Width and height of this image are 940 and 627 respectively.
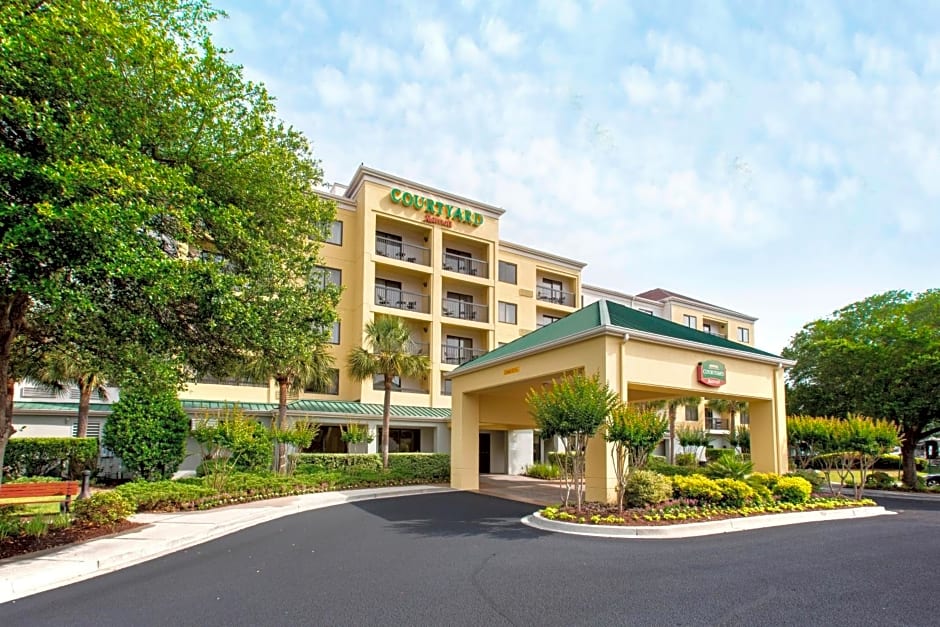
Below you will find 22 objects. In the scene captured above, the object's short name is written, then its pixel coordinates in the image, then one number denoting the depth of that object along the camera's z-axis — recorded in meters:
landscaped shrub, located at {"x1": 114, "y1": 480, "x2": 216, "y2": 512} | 15.12
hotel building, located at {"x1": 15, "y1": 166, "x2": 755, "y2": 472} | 29.55
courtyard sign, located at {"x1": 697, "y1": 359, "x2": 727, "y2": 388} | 16.73
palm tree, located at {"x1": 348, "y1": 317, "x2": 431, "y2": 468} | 25.48
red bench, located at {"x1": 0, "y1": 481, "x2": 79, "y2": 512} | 12.68
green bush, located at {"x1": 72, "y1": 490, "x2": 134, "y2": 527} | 11.94
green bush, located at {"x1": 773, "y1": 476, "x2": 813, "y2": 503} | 15.32
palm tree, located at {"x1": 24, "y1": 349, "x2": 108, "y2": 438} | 20.94
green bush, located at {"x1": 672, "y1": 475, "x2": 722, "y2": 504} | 14.05
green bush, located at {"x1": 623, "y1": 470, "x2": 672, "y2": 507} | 13.72
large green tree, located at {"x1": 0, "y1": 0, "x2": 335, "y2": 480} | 8.09
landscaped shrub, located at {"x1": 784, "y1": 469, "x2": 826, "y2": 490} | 19.34
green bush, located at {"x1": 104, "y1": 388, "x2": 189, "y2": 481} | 20.23
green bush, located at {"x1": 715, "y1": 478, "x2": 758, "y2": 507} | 14.16
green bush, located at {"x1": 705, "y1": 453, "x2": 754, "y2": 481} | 17.31
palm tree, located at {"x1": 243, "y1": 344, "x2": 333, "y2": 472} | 21.88
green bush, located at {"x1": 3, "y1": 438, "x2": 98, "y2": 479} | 20.80
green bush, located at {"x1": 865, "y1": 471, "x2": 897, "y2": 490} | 26.85
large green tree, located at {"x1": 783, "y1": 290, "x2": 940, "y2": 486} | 24.48
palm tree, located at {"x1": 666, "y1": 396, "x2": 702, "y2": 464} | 37.84
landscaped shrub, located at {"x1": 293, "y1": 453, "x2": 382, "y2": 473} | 23.87
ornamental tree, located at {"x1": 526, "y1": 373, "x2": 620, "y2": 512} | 13.28
